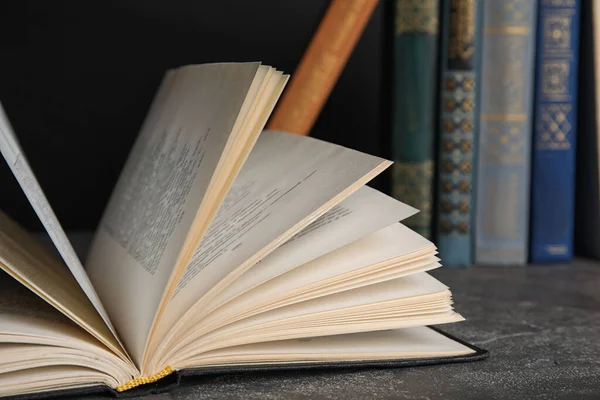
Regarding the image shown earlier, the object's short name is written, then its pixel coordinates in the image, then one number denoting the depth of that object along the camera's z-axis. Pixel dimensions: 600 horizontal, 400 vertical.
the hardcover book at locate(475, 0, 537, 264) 0.95
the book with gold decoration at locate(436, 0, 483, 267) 0.94
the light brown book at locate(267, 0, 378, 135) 0.93
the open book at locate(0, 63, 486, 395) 0.68
